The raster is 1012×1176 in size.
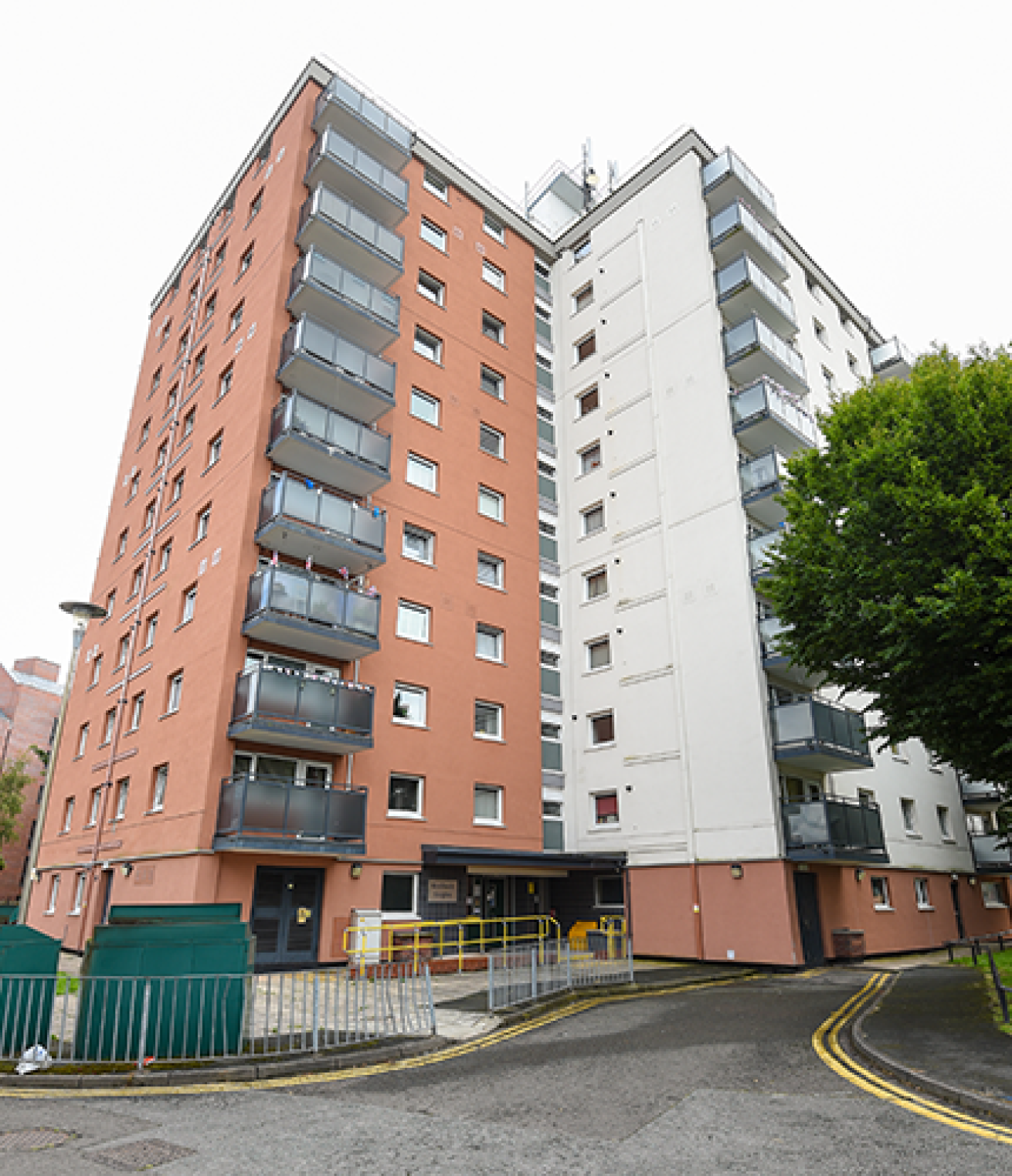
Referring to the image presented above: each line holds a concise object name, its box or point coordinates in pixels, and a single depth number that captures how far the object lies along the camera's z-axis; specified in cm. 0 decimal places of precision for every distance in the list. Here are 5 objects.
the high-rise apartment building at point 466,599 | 1947
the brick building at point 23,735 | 5281
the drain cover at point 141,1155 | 570
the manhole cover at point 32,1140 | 613
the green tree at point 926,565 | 1134
